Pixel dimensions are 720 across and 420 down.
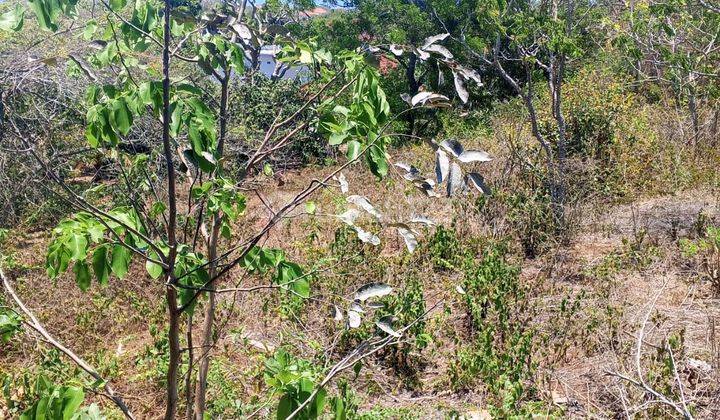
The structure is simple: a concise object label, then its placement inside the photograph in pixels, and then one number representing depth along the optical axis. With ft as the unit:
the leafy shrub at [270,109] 28.73
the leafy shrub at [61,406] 4.80
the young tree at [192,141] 4.93
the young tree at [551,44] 18.02
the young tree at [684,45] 17.03
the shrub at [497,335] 11.24
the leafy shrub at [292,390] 5.32
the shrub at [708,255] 14.23
